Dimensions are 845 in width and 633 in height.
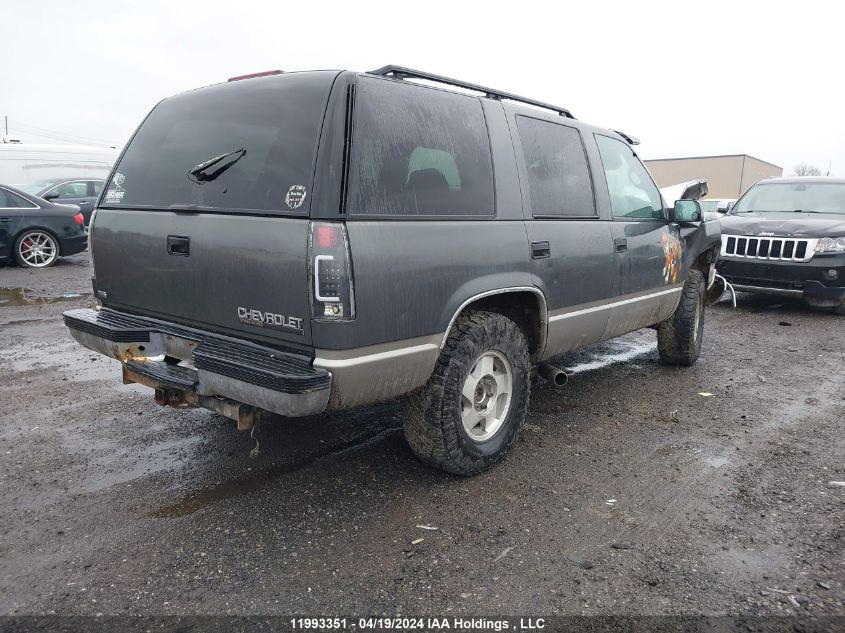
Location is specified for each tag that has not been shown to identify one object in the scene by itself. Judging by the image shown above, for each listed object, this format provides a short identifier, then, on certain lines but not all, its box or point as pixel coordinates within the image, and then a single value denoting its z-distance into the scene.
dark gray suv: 2.71
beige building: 52.84
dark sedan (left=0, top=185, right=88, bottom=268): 10.63
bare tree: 70.82
